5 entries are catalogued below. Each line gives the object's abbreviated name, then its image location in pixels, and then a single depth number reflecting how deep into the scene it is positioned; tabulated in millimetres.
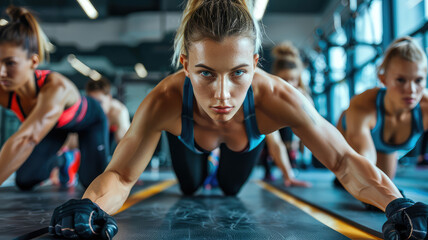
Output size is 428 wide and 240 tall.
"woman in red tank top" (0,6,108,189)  1731
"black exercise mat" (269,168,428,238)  1406
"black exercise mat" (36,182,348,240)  1197
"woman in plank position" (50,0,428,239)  1070
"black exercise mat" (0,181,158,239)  1265
